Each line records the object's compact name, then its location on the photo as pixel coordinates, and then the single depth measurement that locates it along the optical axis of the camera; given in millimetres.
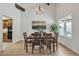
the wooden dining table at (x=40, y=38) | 2573
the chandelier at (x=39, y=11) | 3256
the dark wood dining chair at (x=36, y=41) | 2536
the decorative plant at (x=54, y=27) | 3786
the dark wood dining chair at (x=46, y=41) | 2547
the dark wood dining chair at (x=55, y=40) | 2772
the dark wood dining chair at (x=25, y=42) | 2717
